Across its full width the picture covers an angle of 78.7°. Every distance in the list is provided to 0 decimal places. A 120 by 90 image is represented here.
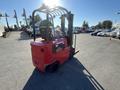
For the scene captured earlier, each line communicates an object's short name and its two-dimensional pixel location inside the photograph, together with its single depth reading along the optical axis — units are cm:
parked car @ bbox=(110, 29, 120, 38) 1140
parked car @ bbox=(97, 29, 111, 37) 1464
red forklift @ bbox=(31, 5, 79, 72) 285
